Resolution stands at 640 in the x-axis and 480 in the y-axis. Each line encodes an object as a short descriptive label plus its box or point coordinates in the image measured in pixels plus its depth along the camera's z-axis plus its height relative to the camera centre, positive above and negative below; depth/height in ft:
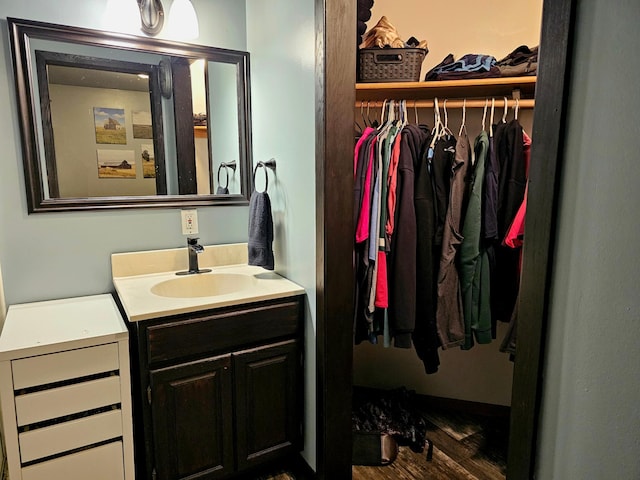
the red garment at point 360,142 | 5.97 +0.47
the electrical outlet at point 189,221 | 7.02 -0.77
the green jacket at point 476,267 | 5.90 -1.28
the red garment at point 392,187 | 5.83 -0.15
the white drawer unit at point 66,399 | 4.51 -2.48
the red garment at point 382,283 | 5.83 -1.47
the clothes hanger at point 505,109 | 6.25 +0.98
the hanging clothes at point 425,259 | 5.94 -1.17
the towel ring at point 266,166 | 6.52 +0.14
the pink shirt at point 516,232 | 5.61 -0.73
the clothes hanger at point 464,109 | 6.33 +1.02
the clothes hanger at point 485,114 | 6.39 +0.96
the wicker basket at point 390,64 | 6.15 +1.62
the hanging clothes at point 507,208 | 5.83 -0.44
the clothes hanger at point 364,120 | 6.88 +0.91
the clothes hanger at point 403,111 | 6.23 +0.95
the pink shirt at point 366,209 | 5.83 -0.46
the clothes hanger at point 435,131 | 6.09 +0.66
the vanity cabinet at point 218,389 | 5.08 -2.74
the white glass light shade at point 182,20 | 6.34 +2.32
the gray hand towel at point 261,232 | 6.33 -0.85
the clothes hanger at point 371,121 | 6.72 +0.90
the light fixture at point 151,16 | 6.22 +2.34
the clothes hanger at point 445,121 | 6.27 +0.88
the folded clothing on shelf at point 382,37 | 6.17 +2.01
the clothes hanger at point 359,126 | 6.68 +0.83
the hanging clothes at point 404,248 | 5.85 -1.00
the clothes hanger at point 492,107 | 6.30 +1.03
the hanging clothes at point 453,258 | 5.96 -1.15
